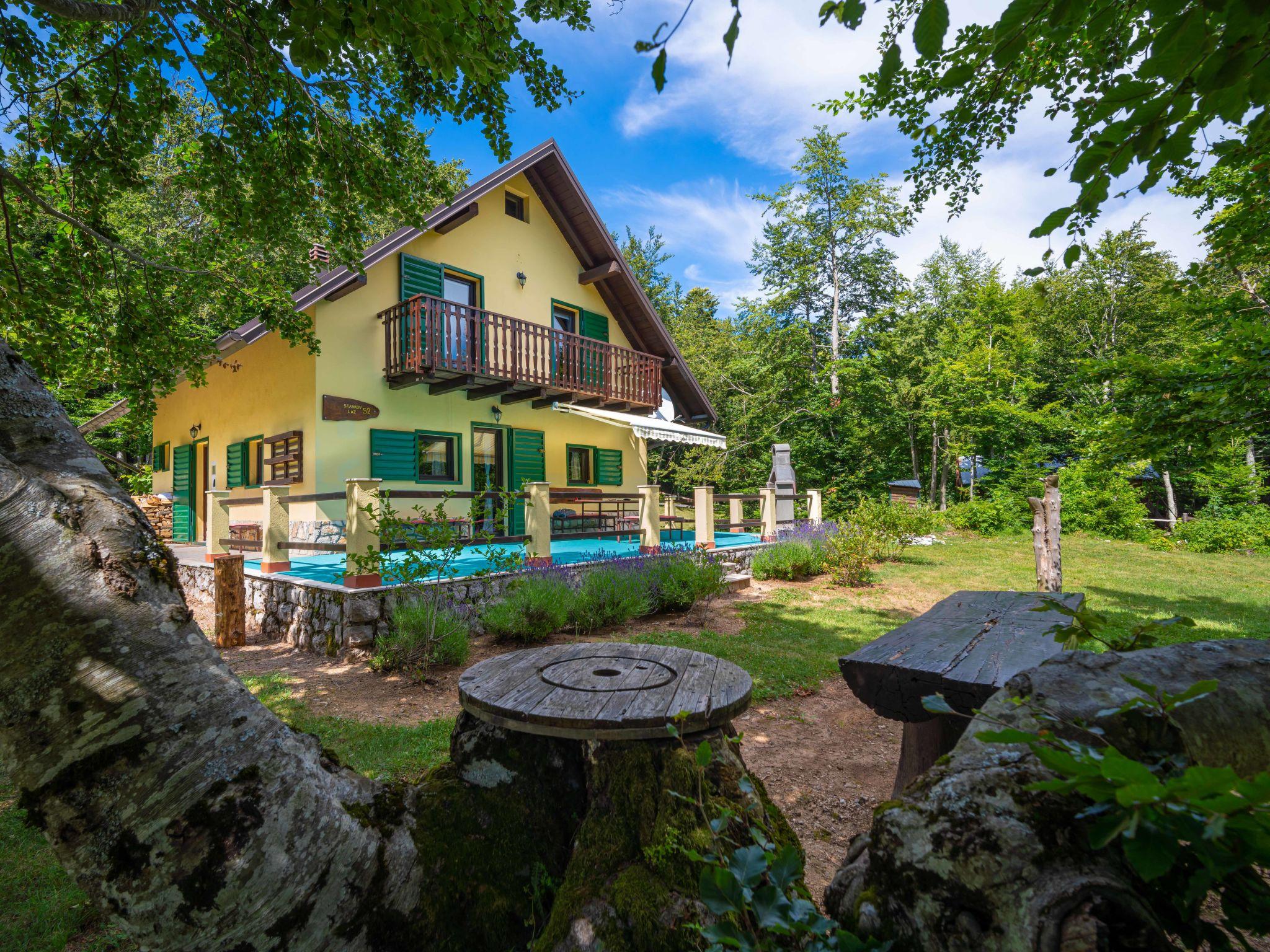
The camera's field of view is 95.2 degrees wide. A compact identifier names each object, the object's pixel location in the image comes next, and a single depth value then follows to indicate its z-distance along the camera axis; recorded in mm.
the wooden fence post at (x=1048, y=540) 7324
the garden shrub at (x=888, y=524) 11586
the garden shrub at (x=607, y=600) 6848
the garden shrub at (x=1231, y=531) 13758
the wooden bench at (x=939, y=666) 2213
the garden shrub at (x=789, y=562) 10344
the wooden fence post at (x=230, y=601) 6715
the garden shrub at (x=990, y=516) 17172
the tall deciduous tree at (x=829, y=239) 20328
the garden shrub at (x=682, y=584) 7727
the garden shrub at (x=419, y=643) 5496
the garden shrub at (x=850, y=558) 10031
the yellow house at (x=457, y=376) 9922
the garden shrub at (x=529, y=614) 6219
